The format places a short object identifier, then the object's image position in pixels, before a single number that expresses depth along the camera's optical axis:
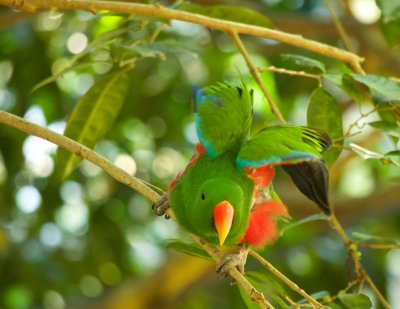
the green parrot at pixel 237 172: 5.83
